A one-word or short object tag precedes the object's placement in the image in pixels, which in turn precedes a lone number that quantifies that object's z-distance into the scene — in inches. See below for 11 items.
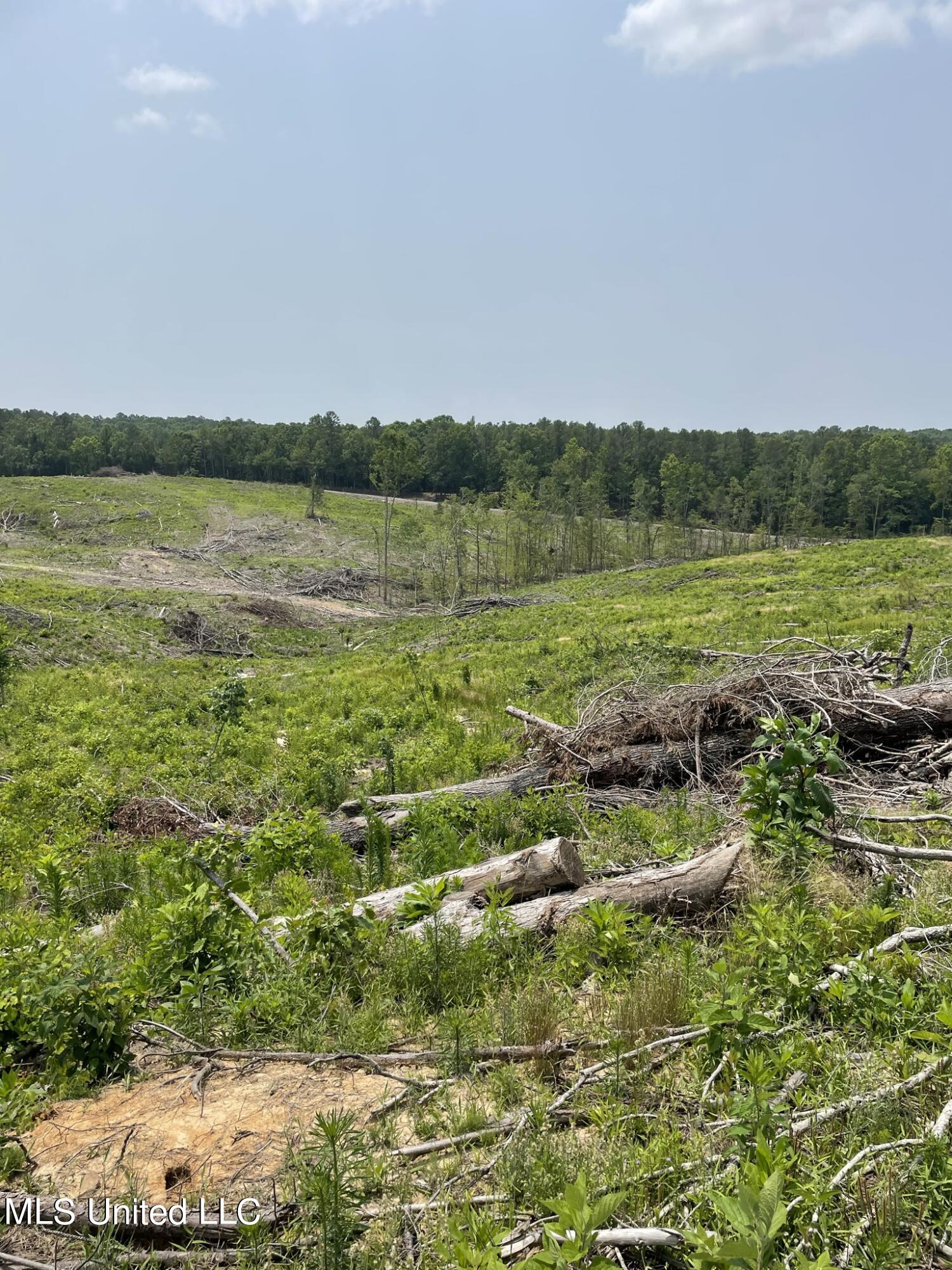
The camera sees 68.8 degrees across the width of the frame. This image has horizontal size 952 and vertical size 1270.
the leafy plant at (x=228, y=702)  440.8
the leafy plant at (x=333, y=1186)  92.9
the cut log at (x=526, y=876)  205.3
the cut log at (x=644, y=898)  190.2
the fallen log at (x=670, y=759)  308.5
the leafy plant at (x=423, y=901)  171.2
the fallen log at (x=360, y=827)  288.5
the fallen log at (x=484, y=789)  307.6
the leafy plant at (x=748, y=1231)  70.6
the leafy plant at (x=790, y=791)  193.9
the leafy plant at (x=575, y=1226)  73.0
